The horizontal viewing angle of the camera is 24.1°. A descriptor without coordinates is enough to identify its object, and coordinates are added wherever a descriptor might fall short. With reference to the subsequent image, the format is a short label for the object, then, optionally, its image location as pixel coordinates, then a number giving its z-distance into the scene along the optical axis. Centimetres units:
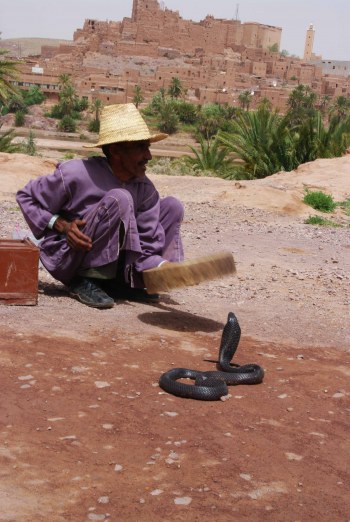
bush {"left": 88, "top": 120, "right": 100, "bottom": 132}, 5672
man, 416
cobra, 306
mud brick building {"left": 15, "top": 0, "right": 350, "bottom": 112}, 7788
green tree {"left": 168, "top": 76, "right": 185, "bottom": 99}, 7716
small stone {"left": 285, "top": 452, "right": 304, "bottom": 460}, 258
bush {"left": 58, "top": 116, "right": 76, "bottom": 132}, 5759
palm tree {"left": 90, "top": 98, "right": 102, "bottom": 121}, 6316
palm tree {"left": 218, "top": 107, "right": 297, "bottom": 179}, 1312
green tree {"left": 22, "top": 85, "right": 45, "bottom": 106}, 6679
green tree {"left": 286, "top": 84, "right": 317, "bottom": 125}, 7144
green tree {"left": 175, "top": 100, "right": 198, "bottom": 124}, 6391
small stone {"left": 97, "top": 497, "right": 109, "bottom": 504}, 216
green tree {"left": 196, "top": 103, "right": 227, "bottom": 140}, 5609
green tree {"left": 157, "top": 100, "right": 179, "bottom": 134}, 5988
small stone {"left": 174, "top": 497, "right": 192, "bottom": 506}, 220
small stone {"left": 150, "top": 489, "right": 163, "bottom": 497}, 224
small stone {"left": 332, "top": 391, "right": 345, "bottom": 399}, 322
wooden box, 403
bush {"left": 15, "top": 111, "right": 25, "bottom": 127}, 5672
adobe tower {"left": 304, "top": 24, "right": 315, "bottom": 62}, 13788
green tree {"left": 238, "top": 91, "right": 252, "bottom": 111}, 7512
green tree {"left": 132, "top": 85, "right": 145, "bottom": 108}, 7050
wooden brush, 389
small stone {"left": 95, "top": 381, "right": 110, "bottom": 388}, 306
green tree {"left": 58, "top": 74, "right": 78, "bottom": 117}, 6316
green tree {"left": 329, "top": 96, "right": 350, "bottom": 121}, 6775
